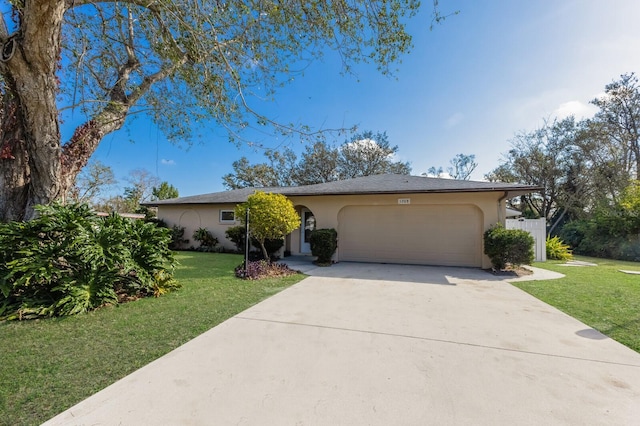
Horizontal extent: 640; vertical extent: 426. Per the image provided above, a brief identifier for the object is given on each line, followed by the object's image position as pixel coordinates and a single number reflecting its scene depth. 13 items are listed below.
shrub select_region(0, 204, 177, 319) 3.92
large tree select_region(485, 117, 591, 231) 19.56
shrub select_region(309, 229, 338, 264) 9.43
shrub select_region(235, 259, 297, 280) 7.19
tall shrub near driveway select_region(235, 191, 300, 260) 8.22
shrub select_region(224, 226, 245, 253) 11.58
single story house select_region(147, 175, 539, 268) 8.90
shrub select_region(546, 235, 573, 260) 11.99
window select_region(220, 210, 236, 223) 13.49
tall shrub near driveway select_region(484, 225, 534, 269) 7.68
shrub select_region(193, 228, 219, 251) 13.48
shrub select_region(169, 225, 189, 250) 14.01
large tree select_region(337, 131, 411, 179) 25.89
